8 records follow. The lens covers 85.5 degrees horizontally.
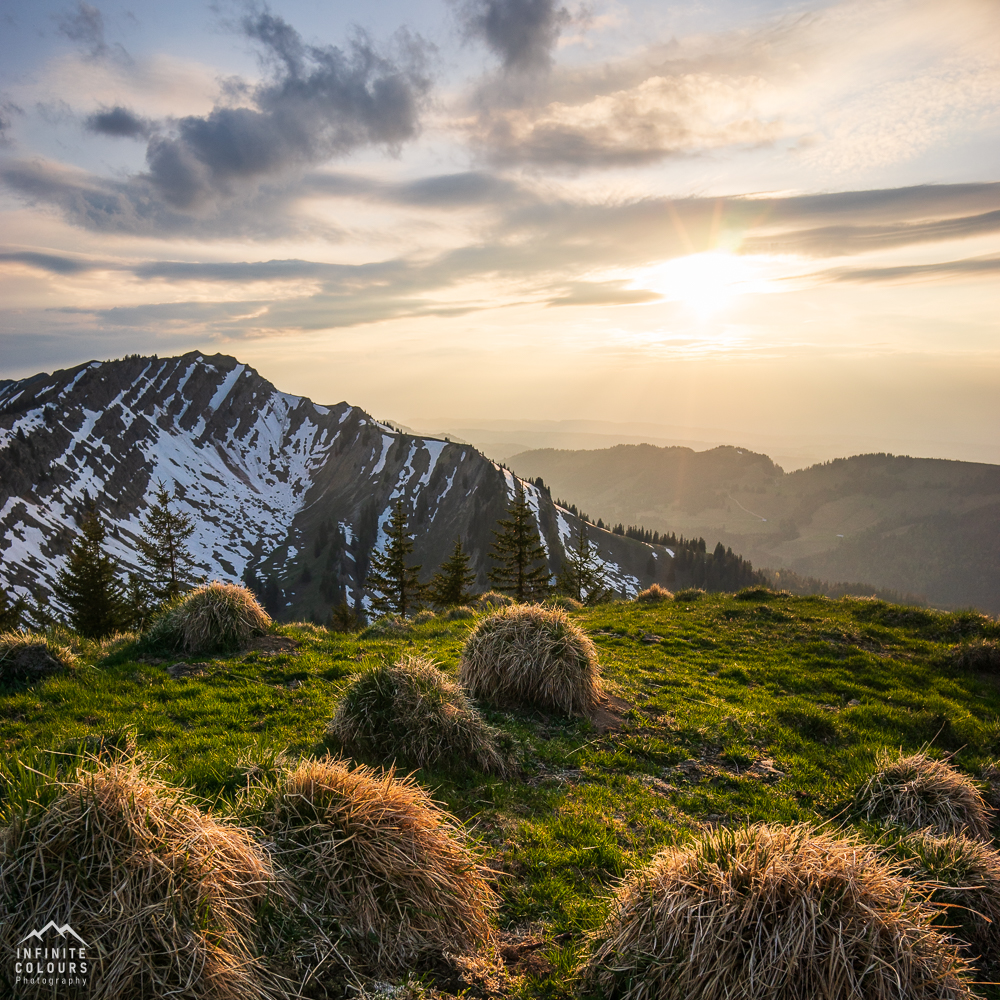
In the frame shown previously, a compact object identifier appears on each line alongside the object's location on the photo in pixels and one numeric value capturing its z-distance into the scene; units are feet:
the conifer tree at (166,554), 159.53
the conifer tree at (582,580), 142.34
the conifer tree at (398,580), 138.41
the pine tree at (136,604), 142.45
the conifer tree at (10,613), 141.56
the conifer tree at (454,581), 139.03
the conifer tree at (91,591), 133.28
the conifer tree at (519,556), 129.08
